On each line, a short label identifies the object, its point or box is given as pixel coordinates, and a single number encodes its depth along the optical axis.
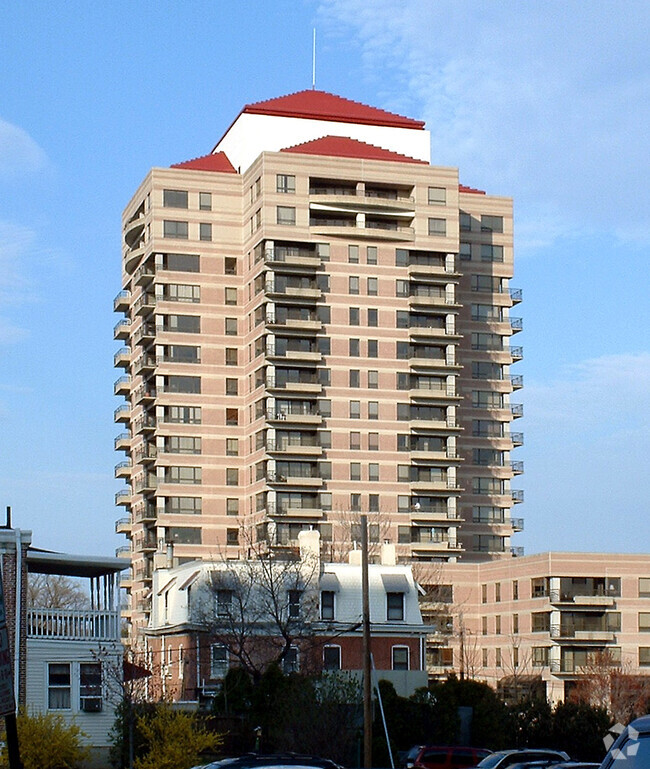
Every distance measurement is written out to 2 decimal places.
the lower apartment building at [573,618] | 101.19
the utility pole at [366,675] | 40.19
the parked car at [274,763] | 21.59
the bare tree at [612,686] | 82.69
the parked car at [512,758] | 37.72
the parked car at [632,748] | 8.81
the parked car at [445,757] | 45.03
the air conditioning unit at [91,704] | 46.76
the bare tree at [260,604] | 71.56
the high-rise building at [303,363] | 118.19
